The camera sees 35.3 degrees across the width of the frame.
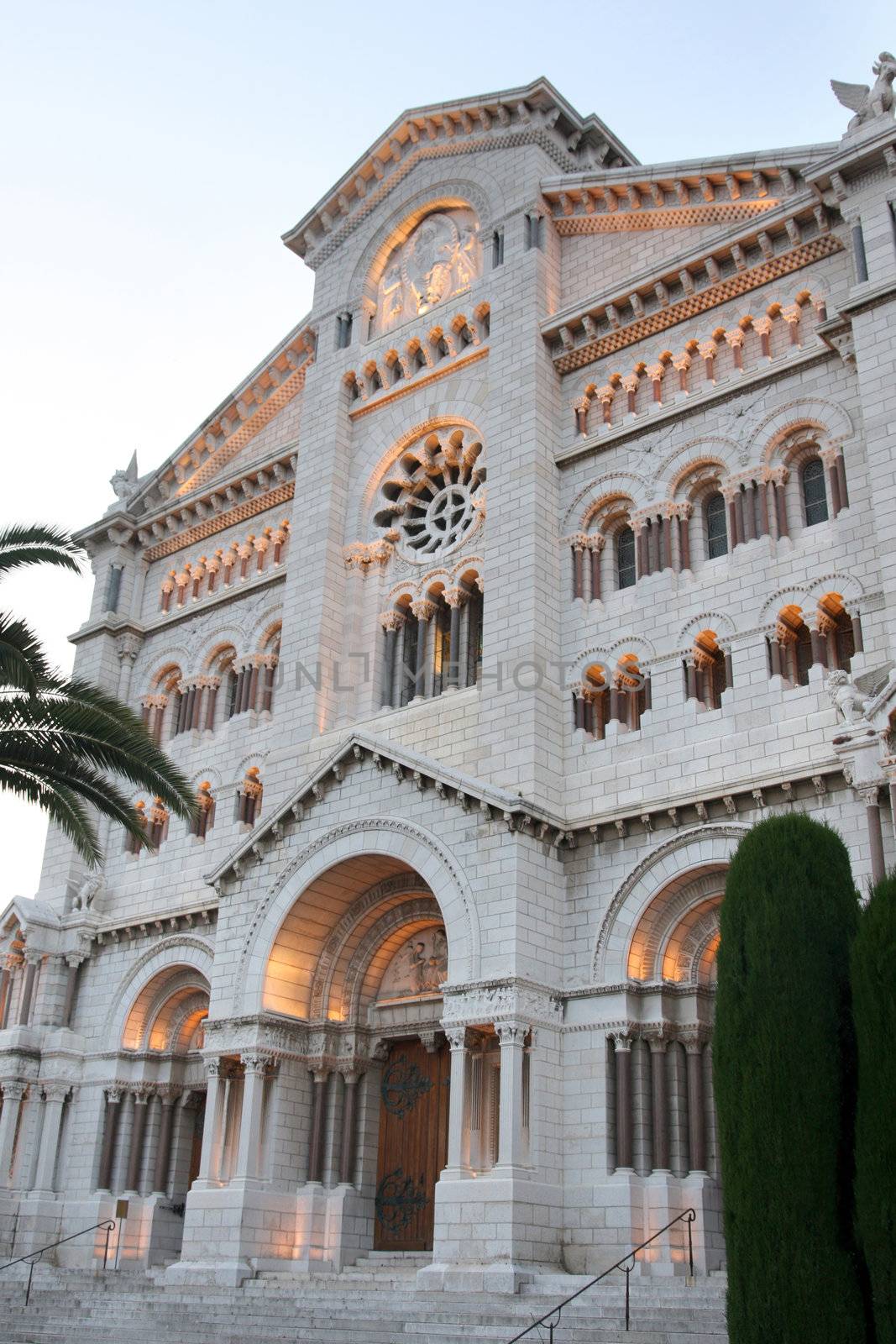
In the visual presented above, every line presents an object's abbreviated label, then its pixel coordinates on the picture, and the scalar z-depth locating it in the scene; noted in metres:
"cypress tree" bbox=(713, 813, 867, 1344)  13.34
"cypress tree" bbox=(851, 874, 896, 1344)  12.80
